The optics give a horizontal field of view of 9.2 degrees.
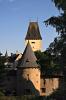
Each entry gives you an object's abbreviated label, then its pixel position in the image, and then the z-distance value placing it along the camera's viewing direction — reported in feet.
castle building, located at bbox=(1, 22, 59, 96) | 262.47
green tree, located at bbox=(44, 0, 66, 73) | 133.08
